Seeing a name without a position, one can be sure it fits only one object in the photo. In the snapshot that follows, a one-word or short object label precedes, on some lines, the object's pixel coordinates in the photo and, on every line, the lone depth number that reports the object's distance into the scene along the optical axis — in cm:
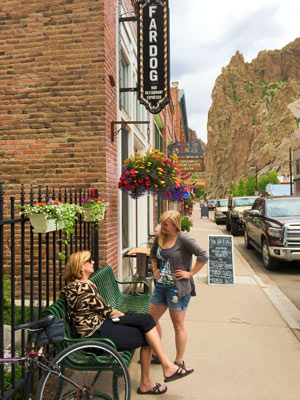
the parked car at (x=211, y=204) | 5694
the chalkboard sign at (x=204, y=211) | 3233
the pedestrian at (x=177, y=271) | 351
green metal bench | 277
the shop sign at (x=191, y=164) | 1869
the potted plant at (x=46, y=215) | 308
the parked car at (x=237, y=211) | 1647
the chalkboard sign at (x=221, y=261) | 772
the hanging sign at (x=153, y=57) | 641
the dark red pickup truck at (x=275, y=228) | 858
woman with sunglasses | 297
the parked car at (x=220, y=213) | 2415
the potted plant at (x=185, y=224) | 1468
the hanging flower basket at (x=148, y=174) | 563
